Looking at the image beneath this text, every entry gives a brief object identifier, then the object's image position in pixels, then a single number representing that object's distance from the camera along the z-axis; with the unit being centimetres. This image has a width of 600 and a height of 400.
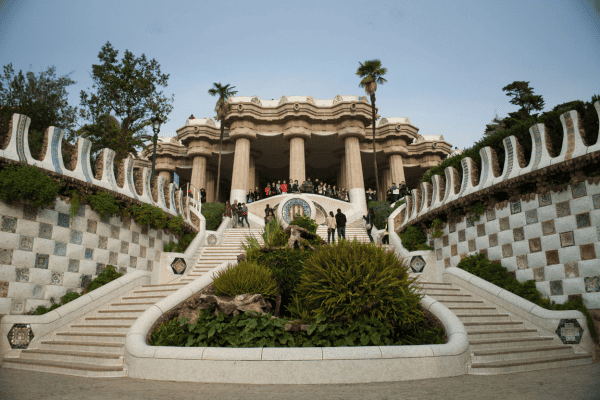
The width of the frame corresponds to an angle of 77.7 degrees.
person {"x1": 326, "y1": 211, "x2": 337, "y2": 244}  1443
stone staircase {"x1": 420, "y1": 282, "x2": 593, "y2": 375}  666
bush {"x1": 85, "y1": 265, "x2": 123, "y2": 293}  1048
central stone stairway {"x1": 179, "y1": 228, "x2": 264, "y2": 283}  1280
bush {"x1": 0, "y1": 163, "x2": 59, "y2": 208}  873
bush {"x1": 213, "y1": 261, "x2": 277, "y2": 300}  770
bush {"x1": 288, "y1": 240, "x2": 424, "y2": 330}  654
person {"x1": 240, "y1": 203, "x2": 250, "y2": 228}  2047
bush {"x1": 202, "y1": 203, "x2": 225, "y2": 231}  2087
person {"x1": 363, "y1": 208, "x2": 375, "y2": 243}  1866
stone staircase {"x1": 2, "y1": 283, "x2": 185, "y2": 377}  666
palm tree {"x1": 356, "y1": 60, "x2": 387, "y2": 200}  2947
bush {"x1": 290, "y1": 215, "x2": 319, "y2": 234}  1127
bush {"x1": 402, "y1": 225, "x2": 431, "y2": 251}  1384
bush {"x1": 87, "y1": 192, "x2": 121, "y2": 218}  1108
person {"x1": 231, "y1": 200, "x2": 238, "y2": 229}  2067
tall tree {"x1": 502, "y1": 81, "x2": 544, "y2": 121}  2295
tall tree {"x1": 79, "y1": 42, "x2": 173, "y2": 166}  1866
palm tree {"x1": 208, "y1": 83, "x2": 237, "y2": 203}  3173
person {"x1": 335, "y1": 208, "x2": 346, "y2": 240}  1400
